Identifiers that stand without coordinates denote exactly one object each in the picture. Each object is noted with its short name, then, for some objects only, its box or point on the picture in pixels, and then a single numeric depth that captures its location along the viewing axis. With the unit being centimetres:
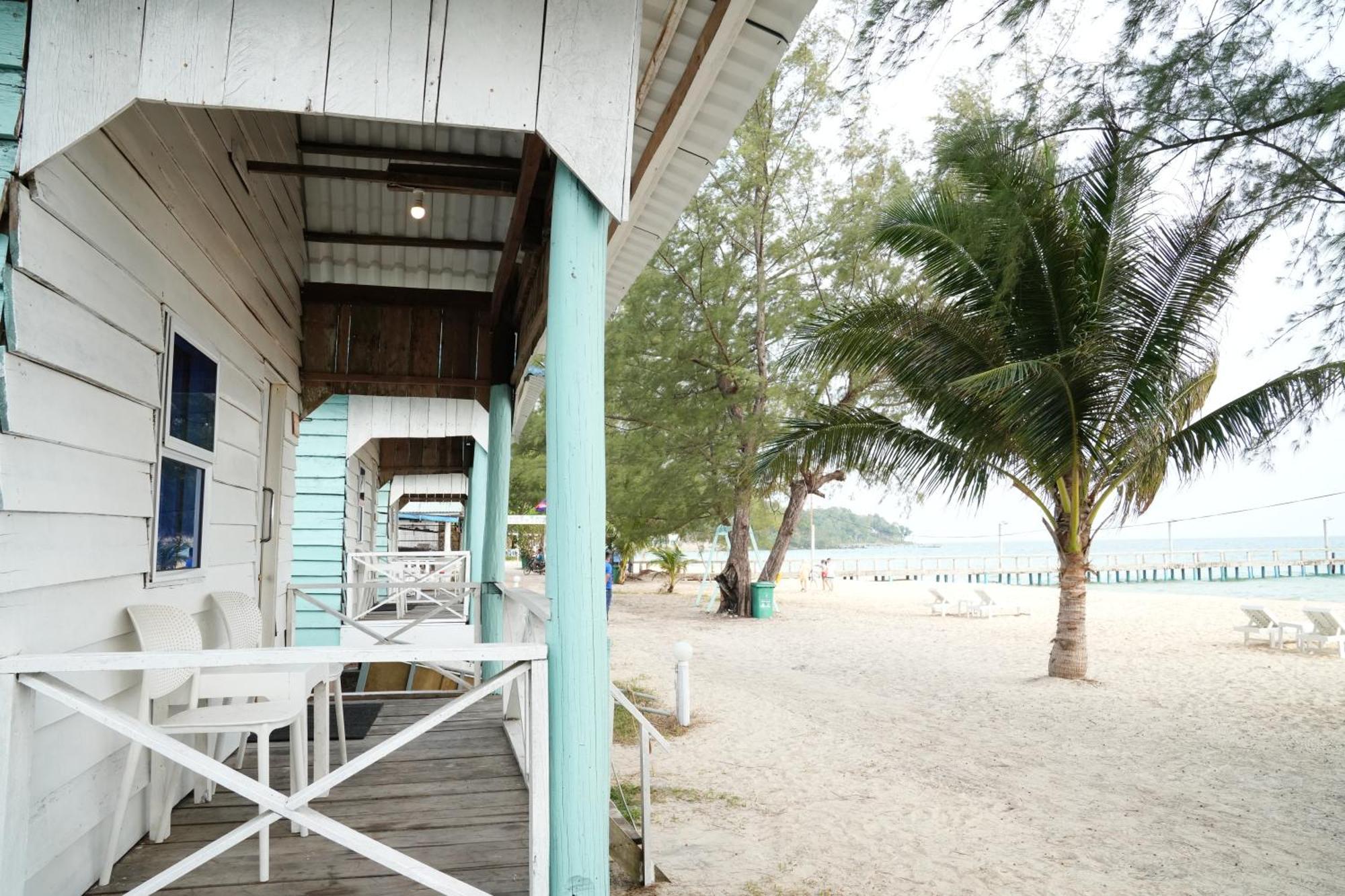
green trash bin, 1956
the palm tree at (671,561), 2784
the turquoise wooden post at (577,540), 246
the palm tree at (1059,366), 964
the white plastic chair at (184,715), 281
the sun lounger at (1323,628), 1335
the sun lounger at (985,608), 1992
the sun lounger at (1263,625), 1420
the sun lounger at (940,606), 2089
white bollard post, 870
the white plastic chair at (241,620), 411
